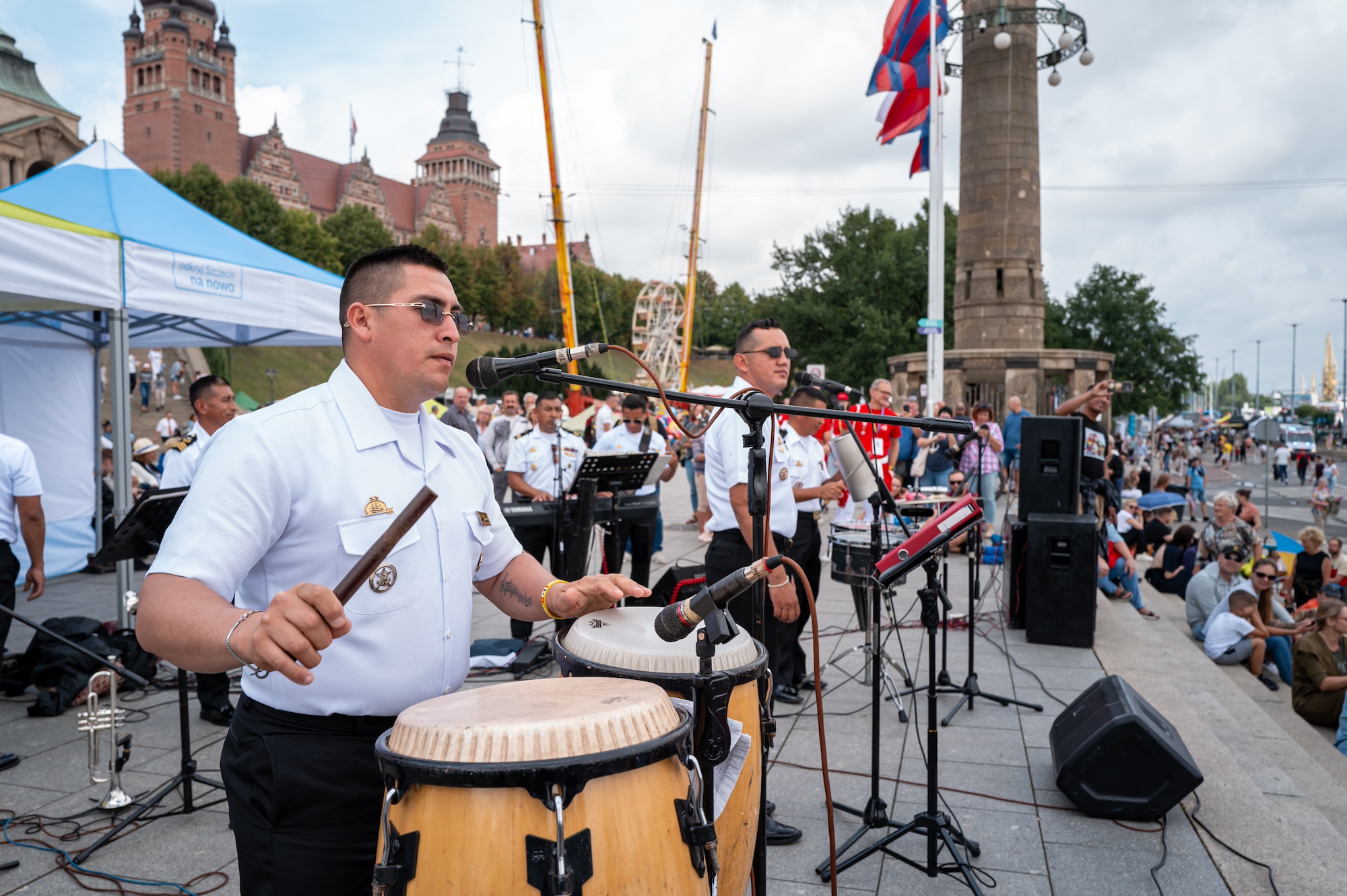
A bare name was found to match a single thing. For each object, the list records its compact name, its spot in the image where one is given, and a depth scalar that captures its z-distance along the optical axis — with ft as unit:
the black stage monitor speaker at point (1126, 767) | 12.59
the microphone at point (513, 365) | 7.85
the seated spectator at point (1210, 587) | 31.09
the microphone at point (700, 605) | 6.24
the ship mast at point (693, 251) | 97.66
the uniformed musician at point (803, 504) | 17.38
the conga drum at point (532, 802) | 5.06
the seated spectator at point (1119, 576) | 32.22
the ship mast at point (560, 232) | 72.95
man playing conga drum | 5.58
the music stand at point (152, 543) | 12.91
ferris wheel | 159.94
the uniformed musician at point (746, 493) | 13.60
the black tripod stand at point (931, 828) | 11.16
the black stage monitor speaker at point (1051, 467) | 24.06
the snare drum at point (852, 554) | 17.53
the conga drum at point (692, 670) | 7.49
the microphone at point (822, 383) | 10.98
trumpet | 12.84
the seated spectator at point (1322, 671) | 23.73
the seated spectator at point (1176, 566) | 40.34
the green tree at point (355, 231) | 196.24
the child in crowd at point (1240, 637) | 27.66
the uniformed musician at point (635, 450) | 23.88
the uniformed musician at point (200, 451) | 16.83
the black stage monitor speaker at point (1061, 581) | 22.93
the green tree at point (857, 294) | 127.03
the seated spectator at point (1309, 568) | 36.96
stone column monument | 69.41
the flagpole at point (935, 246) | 47.01
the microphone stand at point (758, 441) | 8.23
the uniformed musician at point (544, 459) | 23.88
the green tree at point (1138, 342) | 137.90
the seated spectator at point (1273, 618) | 28.84
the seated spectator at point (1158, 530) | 46.21
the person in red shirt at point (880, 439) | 25.49
